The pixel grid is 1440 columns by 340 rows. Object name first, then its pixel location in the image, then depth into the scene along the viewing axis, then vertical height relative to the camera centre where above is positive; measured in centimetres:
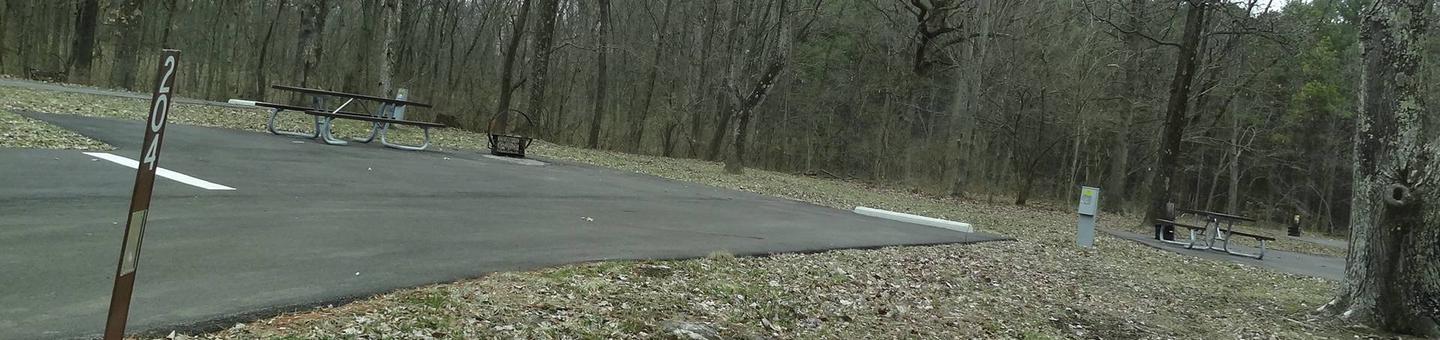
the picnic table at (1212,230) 1550 -1
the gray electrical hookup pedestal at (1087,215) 1303 -5
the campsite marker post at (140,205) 238 -32
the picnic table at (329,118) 1366 -13
